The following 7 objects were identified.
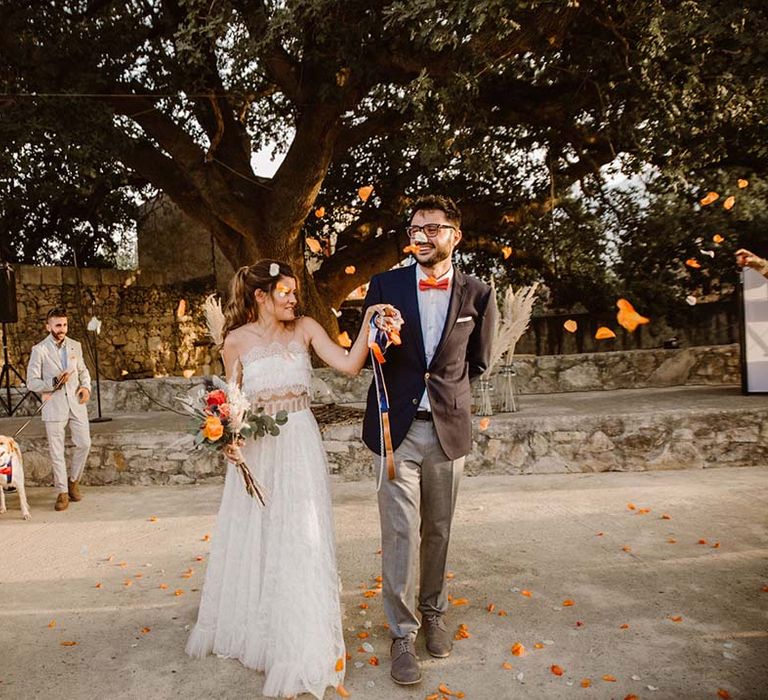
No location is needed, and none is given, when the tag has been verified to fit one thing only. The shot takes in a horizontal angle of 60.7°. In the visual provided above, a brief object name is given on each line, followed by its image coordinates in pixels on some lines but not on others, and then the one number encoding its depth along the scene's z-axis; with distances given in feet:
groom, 9.94
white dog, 19.81
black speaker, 35.81
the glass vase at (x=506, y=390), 26.45
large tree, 21.26
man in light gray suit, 21.35
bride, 9.46
